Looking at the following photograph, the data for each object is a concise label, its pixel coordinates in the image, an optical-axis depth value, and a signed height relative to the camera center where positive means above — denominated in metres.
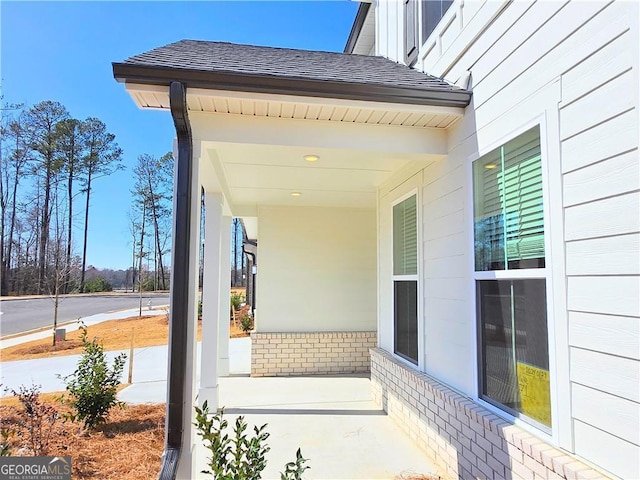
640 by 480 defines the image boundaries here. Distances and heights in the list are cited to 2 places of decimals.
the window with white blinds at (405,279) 4.46 -0.08
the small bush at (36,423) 3.43 -1.38
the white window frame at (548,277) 2.17 -0.03
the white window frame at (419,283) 4.11 -0.12
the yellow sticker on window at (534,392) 2.30 -0.75
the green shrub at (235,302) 15.85 -1.26
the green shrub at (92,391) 4.11 -1.29
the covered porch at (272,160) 2.89 +1.24
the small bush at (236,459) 2.16 -1.08
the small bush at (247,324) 12.39 -1.69
